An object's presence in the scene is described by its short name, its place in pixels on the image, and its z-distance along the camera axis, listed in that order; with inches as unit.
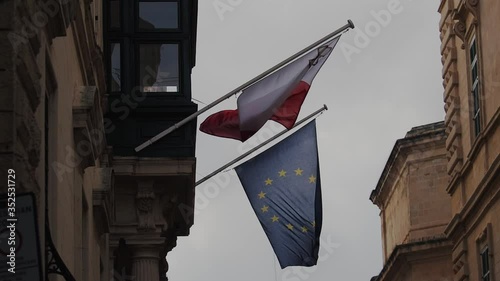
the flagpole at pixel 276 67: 1111.6
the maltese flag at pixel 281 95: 1091.3
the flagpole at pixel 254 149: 1171.3
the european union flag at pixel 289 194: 1095.0
